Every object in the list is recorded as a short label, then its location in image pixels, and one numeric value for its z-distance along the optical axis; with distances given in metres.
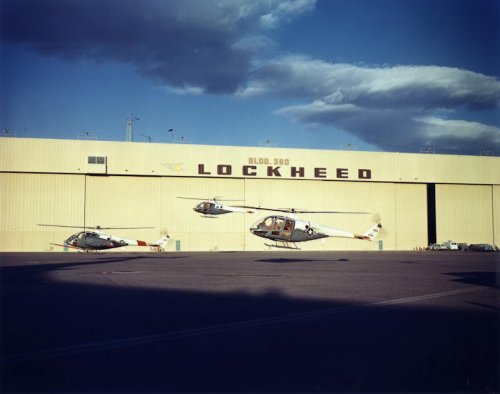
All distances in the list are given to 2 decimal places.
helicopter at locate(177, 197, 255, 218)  51.28
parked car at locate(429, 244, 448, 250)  67.38
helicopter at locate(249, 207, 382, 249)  32.06
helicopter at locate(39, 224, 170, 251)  45.69
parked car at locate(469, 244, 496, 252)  67.75
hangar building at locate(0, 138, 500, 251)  58.97
